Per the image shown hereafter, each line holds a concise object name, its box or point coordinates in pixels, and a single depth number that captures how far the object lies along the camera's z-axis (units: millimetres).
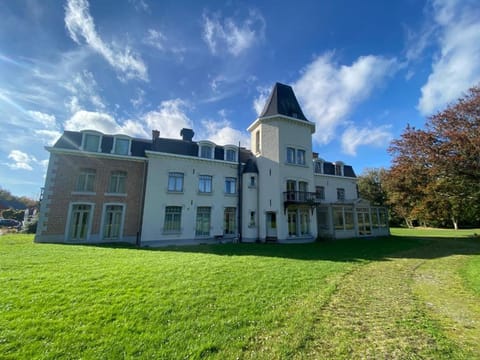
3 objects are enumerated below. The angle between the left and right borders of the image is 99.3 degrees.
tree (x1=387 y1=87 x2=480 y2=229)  13359
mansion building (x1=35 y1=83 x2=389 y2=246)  13172
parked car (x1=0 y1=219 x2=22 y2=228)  30469
